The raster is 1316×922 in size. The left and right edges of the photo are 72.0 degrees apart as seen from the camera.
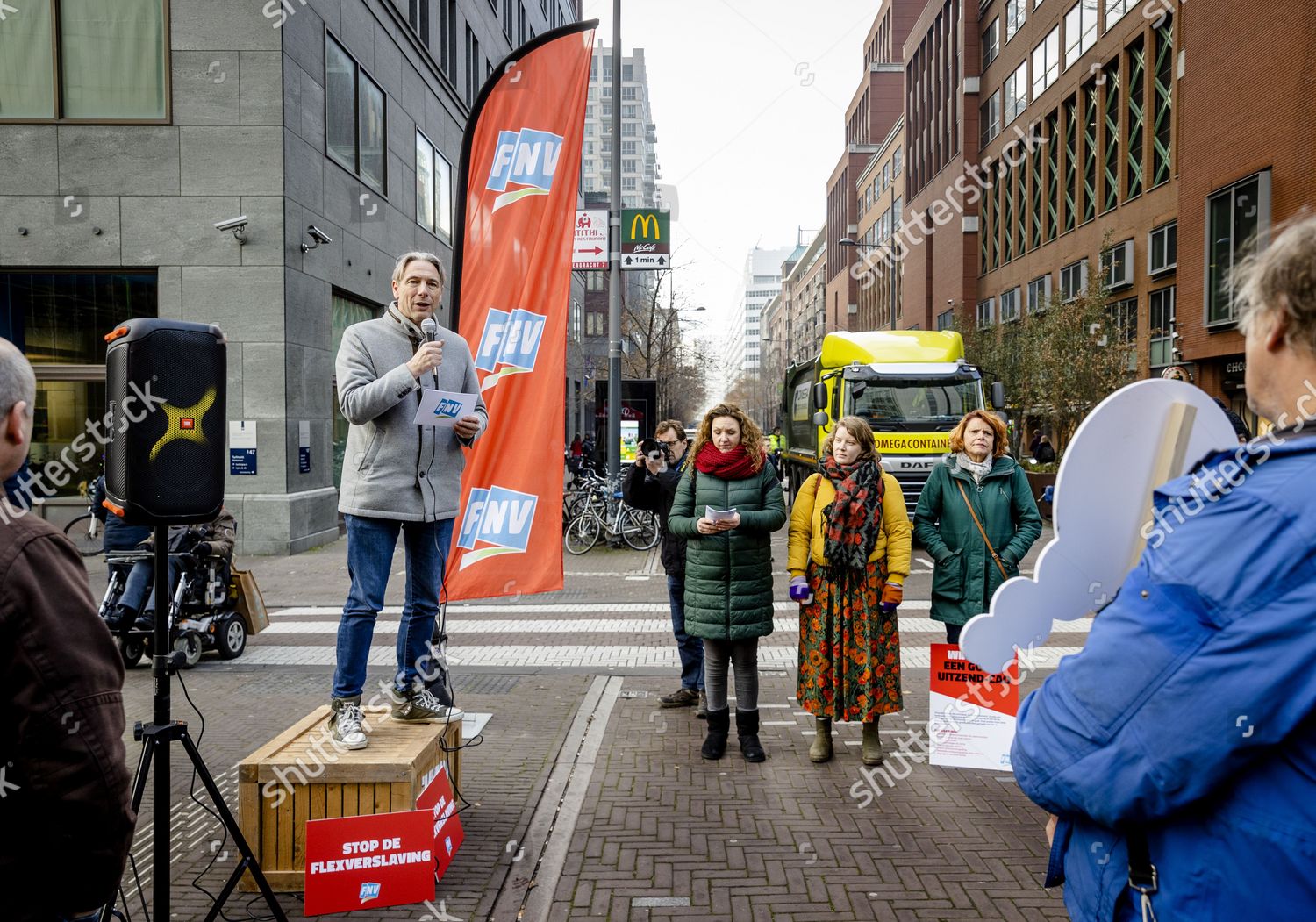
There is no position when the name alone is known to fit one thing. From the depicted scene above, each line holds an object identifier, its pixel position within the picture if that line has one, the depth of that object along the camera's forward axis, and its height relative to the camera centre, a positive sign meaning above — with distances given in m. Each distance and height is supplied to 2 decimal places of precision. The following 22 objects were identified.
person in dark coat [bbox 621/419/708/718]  6.27 -0.74
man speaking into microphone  3.85 -0.15
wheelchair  7.18 -1.43
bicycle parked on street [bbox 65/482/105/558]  12.91 -1.37
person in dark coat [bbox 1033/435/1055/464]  23.48 -0.33
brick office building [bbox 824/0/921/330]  71.81 +26.33
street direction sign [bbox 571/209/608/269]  14.38 +3.19
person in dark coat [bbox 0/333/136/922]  1.66 -0.55
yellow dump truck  14.13 +0.78
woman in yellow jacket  5.00 -0.80
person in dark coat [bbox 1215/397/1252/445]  6.09 +0.09
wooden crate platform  3.53 -1.38
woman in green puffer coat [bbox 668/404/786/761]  5.17 -0.66
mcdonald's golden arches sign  14.28 +3.22
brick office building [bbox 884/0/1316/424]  20.48 +9.16
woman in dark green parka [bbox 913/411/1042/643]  5.12 -0.46
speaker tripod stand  2.72 -1.00
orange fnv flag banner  5.20 +0.74
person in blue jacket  1.21 -0.34
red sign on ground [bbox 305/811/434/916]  3.37 -1.60
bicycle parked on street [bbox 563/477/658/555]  15.15 -1.39
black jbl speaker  2.90 +0.06
